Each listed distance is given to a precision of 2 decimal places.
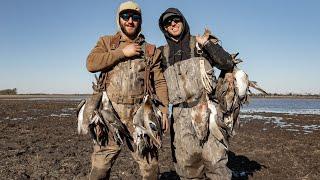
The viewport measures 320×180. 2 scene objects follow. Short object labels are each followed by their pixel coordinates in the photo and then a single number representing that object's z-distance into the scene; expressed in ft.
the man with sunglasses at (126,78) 11.65
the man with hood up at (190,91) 11.71
